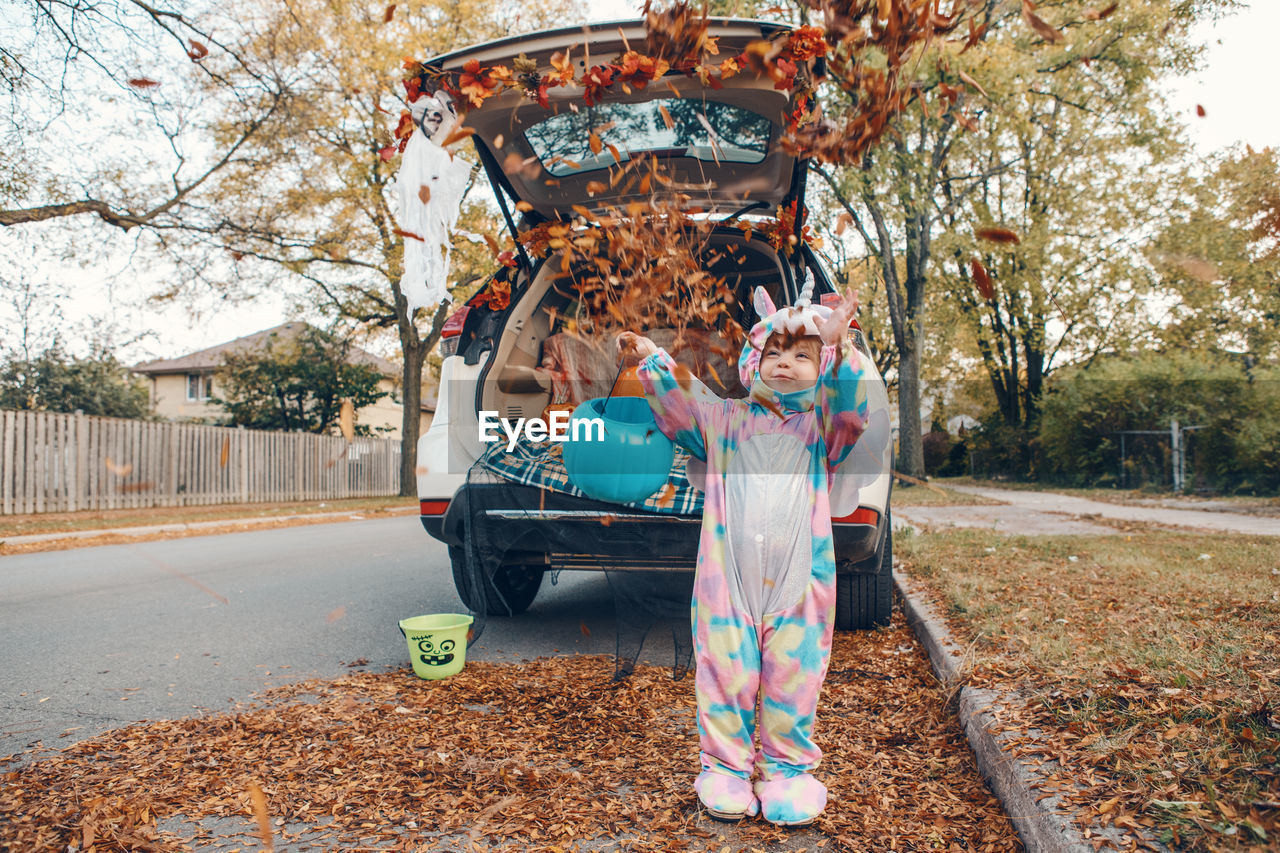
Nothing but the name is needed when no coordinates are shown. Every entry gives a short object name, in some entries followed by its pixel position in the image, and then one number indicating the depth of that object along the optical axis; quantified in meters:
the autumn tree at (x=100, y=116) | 6.96
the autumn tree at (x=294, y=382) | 22.19
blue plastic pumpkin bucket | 2.97
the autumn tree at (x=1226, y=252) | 22.50
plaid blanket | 3.33
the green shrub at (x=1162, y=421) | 13.13
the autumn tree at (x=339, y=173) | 11.84
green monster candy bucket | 3.52
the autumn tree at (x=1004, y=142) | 14.52
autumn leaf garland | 3.06
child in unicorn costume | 2.26
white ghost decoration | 3.50
